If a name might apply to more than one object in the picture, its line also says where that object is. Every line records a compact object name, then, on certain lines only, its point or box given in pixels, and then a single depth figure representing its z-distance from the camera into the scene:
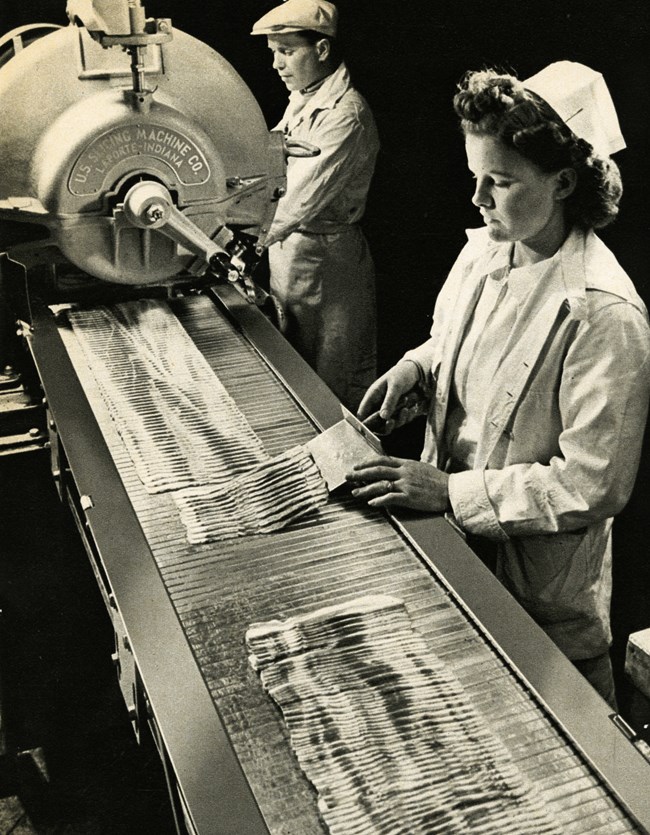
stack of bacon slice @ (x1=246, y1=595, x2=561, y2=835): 1.34
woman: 1.92
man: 3.80
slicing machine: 1.43
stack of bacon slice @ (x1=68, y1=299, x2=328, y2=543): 1.96
